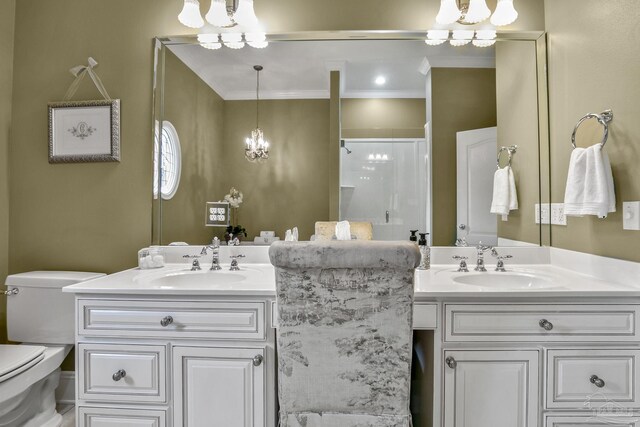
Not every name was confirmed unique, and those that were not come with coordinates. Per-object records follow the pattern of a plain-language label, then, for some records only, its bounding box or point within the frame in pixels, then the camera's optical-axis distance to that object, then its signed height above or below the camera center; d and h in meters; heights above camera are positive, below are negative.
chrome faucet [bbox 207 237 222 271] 1.76 -0.23
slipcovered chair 0.89 -0.35
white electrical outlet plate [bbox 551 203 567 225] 1.71 -0.01
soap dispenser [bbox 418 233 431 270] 1.73 -0.22
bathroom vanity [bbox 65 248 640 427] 1.23 -0.54
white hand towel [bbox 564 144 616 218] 1.36 +0.12
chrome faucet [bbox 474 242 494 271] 1.72 -0.24
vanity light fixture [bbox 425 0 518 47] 1.75 +1.06
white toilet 1.71 -0.58
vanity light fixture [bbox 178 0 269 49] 1.81 +1.07
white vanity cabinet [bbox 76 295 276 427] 1.27 -0.59
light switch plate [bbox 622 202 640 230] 1.30 -0.01
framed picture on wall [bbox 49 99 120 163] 1.91 +0.49
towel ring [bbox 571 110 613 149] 1.39 +0.41
